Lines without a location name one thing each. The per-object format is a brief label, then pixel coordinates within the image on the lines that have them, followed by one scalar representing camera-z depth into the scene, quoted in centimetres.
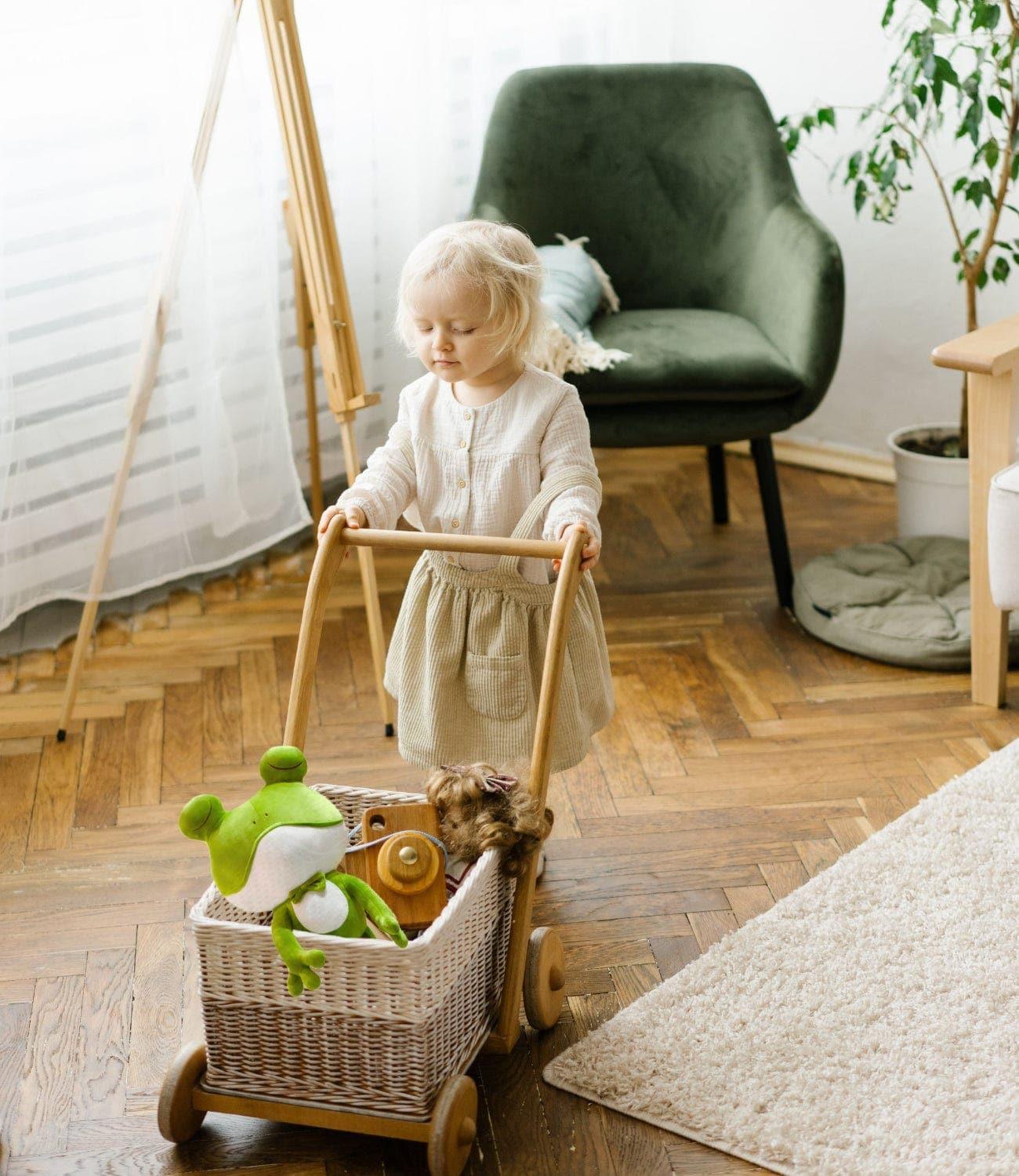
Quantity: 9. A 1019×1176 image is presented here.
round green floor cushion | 250
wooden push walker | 140
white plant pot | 281
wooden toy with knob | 145
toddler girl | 161
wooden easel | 201
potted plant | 255
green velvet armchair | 255
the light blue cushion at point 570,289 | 257
